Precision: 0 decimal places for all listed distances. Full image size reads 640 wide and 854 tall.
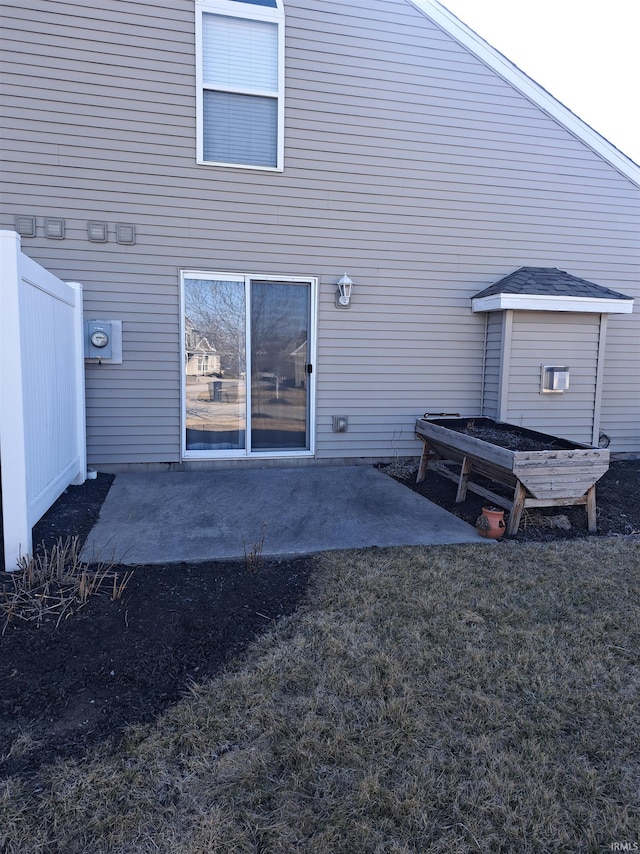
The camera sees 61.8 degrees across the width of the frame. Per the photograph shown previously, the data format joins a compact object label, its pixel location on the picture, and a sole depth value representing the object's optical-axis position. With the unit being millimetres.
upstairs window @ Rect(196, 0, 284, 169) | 5372
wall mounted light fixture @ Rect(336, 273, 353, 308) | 5805
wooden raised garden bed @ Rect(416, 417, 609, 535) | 3961
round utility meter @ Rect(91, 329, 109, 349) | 5336
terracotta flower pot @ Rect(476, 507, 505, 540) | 4000
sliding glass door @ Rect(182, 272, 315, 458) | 5688
